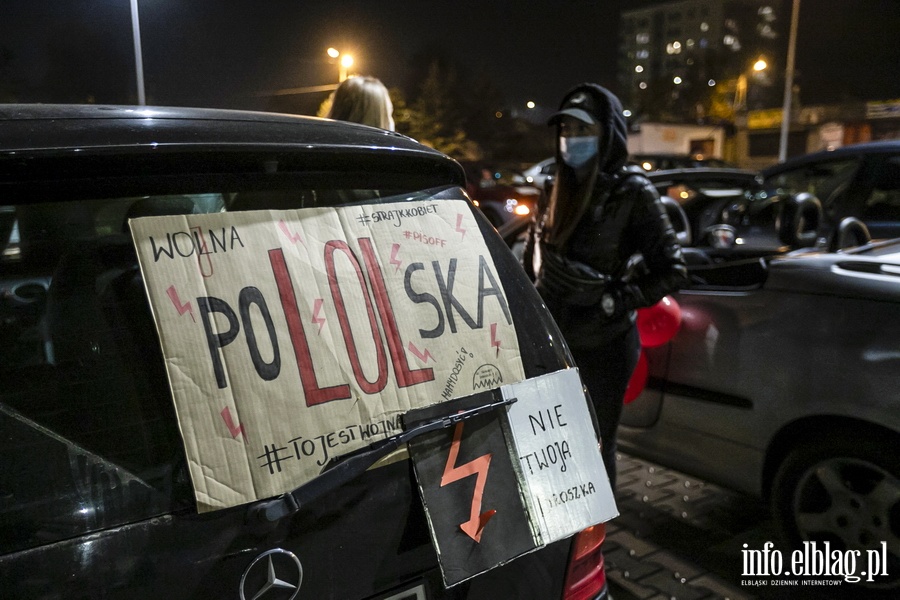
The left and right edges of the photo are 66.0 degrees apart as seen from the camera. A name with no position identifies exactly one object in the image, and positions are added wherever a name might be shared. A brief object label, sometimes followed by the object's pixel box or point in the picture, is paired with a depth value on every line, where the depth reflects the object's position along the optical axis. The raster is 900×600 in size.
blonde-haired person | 3.27
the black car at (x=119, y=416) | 1.07
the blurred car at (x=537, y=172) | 14.77
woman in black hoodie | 2.67
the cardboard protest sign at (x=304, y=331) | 1.16
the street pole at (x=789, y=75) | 20.84
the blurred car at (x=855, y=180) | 5.16
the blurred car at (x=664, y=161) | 17.62
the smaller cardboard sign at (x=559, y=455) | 1.42
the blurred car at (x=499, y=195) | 12.28
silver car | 2.61
